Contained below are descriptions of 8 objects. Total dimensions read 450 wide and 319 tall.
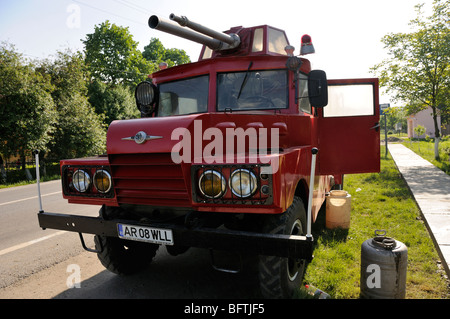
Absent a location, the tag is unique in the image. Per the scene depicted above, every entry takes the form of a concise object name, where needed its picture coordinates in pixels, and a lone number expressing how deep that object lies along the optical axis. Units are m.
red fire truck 2.45
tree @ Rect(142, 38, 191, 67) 38.41
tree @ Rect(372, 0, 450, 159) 12.80
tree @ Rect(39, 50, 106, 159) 16.86
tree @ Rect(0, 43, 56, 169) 13.35
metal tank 2.95
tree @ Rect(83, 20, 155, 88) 29.22
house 41.84
